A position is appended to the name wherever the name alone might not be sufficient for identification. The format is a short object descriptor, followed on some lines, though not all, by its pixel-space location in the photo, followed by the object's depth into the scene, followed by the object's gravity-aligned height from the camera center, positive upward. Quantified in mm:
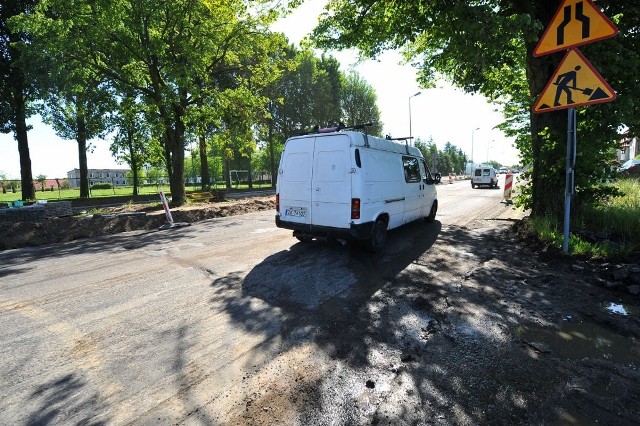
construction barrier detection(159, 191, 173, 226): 11219 -848
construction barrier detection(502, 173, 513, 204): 15772 -161
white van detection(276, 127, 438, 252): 6047 -50
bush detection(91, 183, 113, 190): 28444 +264
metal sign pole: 5465 +258
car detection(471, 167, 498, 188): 30141 +403
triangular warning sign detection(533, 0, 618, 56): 4668 +2185
